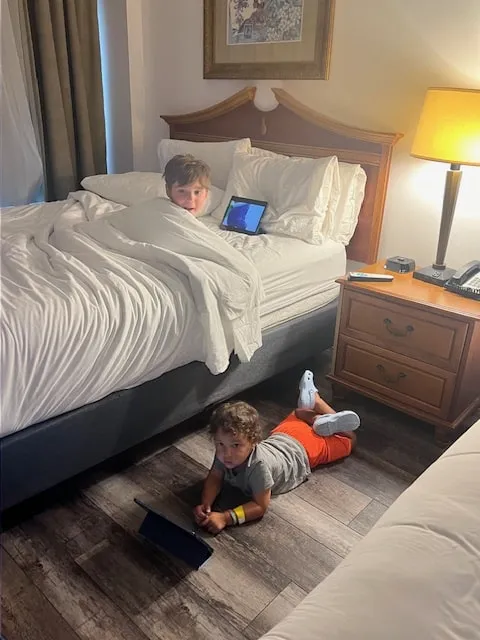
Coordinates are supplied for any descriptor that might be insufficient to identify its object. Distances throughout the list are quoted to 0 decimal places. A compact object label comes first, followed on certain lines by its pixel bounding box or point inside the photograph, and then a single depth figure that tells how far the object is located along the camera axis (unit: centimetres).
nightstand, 194
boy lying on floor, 162
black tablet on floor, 149
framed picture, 258
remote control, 218
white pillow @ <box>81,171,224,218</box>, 276
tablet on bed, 251
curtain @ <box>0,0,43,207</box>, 287
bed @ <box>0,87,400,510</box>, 154
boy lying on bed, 207
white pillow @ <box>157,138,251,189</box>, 281
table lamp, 192
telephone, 202
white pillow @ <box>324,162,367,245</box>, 248
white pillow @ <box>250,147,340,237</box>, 248
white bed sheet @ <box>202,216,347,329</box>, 217
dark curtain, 305
